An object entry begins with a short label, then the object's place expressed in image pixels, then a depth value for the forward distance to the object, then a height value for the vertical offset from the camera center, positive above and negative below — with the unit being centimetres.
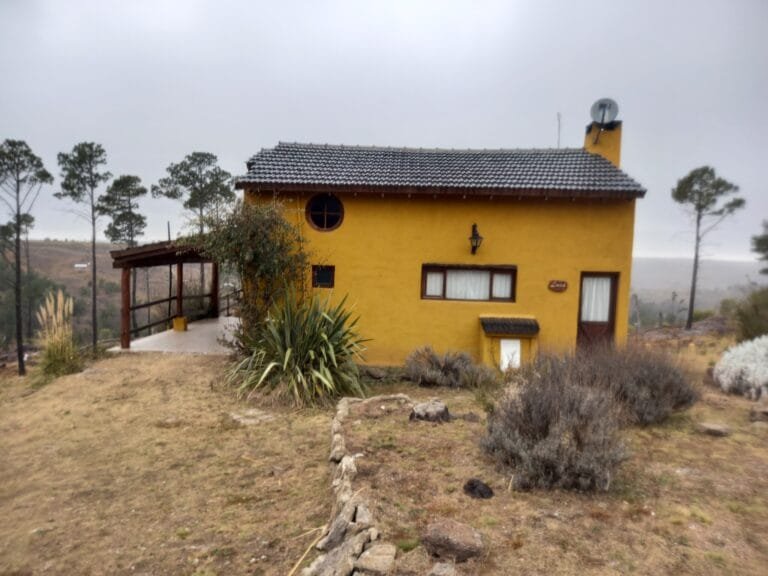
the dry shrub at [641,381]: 570 -138
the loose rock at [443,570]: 260 -179
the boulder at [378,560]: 268 -184
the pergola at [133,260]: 988 +0
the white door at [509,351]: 927 -164
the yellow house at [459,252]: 953 +43
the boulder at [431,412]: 568 -186
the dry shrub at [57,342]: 893 -175
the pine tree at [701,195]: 2123 +422
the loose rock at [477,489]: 366 -184
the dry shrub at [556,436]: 376 -149
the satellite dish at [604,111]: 1046 +399
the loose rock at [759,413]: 601 -181
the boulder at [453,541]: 283 -177
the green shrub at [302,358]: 705 -159
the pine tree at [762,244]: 2003 +176
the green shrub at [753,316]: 1131 -91
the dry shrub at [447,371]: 815 -190
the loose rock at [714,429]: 541 -186
